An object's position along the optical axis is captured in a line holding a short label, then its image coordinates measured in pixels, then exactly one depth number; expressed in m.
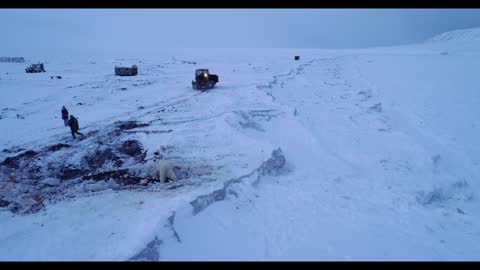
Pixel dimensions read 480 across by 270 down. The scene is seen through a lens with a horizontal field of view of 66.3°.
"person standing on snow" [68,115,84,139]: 12.94
